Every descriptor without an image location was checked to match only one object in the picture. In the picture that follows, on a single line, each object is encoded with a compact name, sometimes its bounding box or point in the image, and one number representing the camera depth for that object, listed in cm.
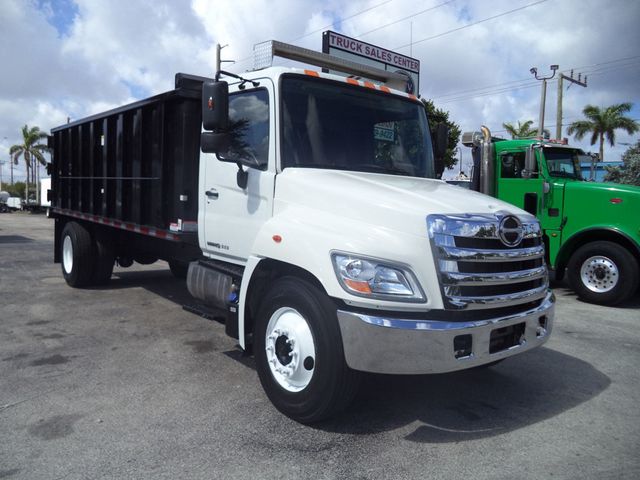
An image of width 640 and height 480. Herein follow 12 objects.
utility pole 2984
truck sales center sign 1375
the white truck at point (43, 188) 4483
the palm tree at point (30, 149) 6022
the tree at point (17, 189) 8111
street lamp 2858
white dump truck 327
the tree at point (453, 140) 2449
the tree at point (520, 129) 4249
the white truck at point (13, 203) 5319
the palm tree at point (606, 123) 3866
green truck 808
